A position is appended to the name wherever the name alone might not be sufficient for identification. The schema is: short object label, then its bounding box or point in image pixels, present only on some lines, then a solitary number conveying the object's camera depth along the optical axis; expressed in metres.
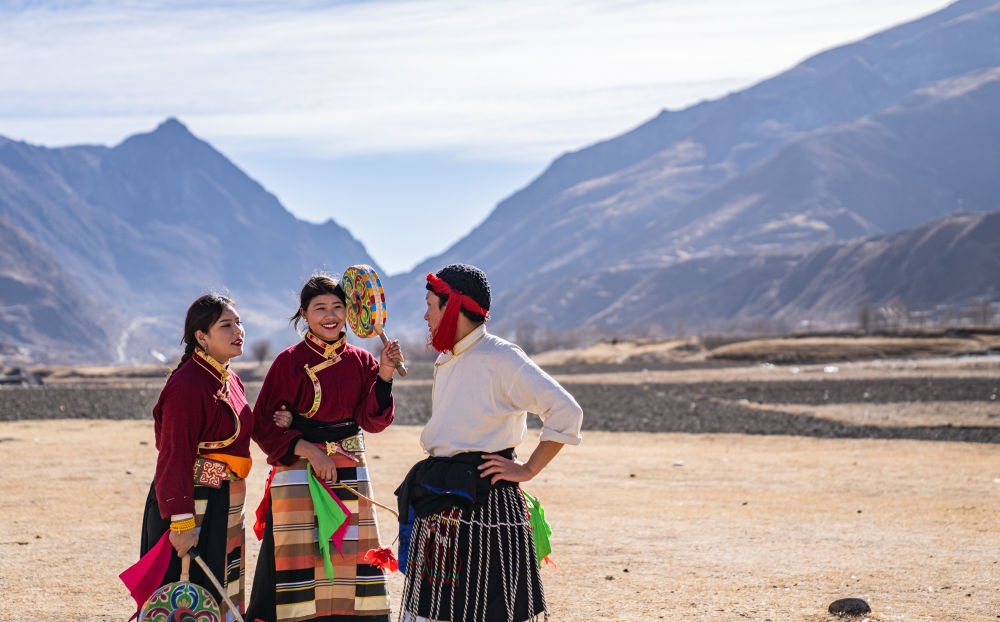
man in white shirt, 4.56
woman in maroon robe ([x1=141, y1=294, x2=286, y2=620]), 5.05
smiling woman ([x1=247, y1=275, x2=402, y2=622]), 5.42
